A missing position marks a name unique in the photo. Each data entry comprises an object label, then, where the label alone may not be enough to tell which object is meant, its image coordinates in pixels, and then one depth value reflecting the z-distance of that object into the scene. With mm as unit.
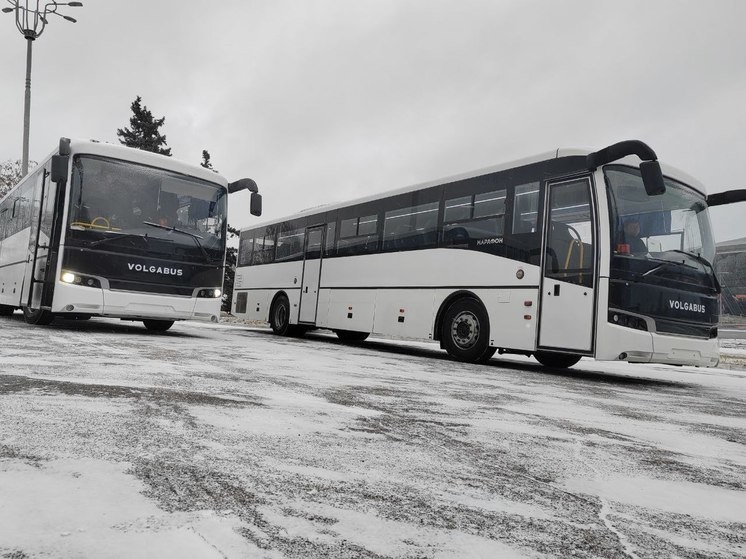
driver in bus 8344
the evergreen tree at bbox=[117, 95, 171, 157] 41156
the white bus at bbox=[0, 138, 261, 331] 9820
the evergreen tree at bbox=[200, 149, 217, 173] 36594
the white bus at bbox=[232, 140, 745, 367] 8242
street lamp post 18078
